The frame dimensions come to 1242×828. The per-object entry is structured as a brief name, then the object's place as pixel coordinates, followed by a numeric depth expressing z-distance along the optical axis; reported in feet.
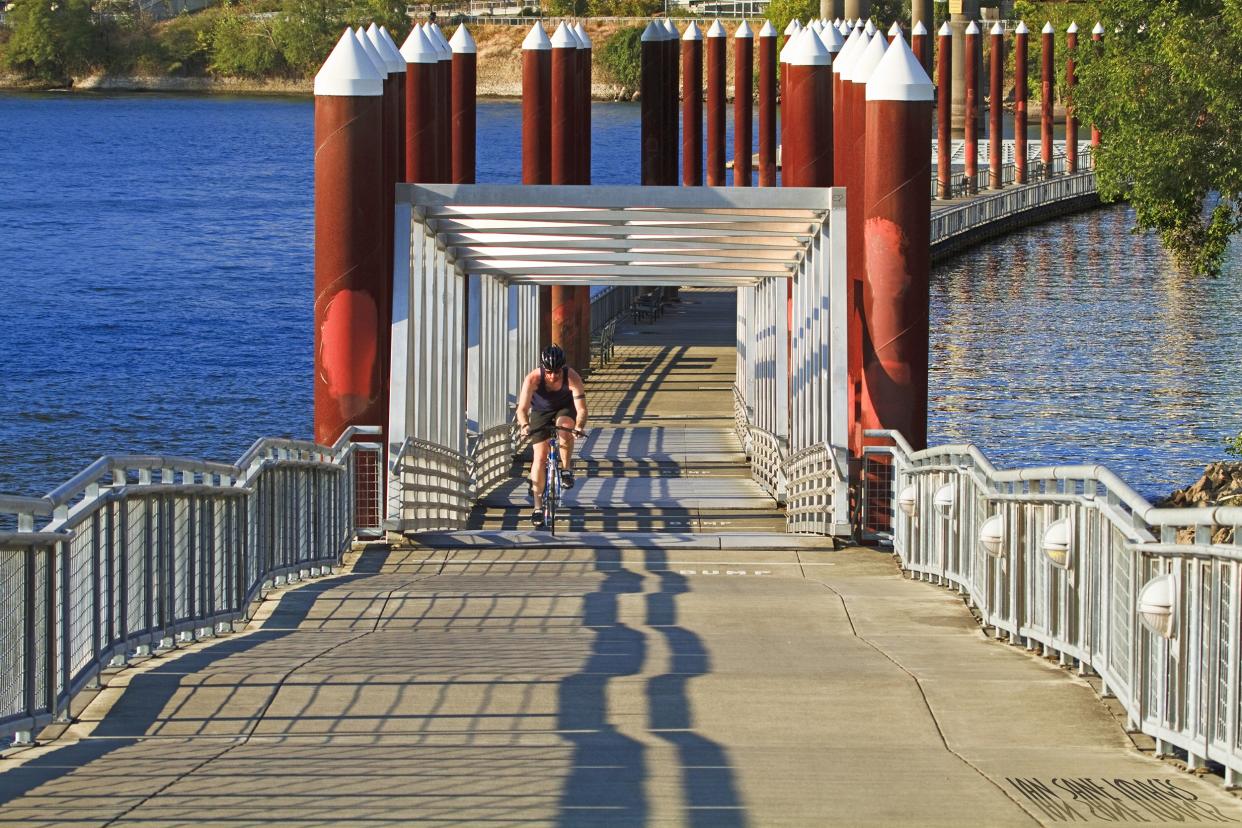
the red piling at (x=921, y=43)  199.41
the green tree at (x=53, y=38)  513.04
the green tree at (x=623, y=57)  479.82
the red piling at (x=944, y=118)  217.56
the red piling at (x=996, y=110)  231.91
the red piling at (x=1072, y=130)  237.94
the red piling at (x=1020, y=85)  239.79
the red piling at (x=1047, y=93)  244.22
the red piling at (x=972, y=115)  235.61
